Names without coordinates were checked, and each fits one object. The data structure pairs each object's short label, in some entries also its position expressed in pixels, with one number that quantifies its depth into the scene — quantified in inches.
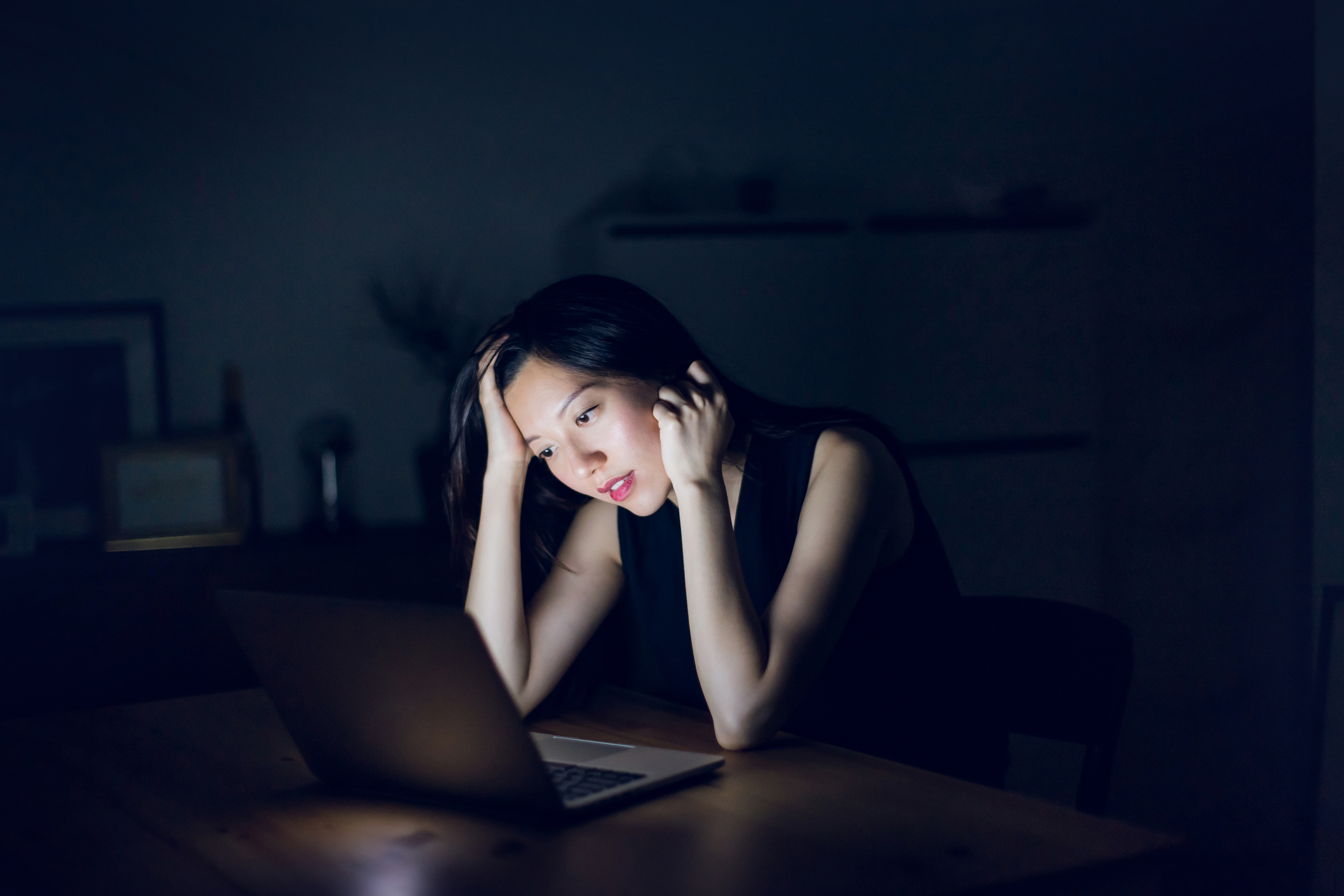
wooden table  35.8
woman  57.8
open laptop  39.1
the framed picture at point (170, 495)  104.4
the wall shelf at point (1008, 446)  129.6
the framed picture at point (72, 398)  107.0
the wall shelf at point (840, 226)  119.6
